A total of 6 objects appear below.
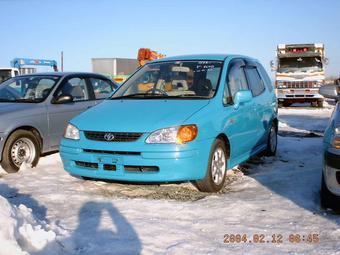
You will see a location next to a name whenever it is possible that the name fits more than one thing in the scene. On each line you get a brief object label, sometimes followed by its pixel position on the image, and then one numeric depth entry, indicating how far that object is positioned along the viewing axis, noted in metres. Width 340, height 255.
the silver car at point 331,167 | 4.20
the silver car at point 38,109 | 6.46
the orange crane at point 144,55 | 20.95
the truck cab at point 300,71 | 20.16
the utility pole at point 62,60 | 32.41
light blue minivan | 4.82
